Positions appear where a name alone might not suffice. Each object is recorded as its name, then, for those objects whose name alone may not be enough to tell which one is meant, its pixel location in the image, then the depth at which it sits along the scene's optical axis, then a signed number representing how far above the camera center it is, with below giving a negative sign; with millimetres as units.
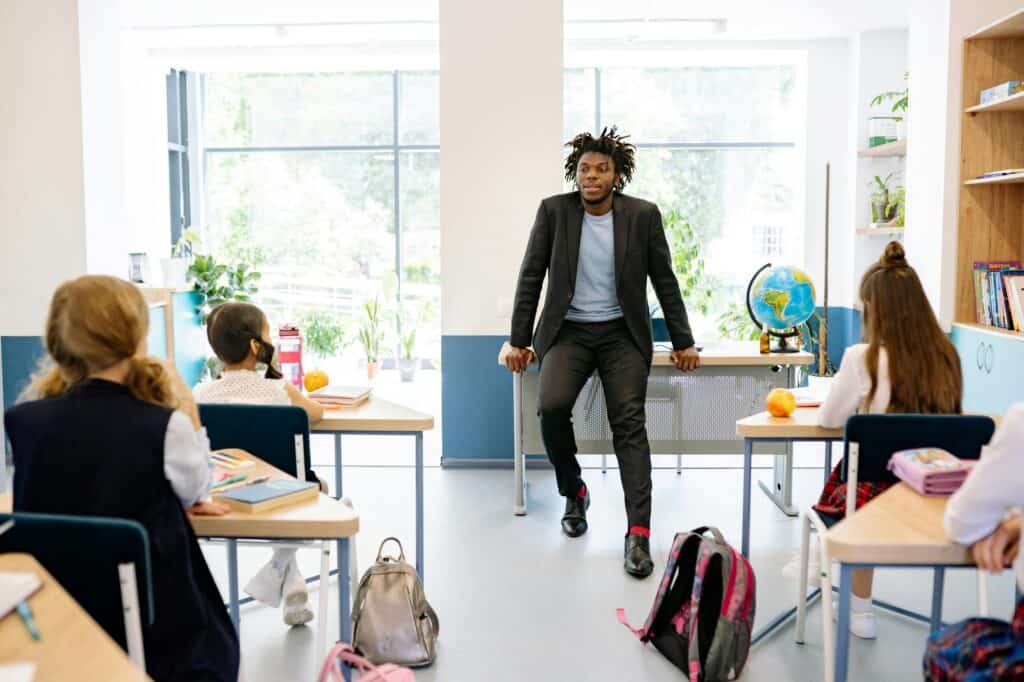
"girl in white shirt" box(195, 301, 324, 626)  2873 -297
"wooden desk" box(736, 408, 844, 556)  2912 -497
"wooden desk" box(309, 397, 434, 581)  3074 -504
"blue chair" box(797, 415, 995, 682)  2453 -452
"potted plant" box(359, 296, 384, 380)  8578 -655
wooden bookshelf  4641 +517
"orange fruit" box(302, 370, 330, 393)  3488 -419
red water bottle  3769 -352
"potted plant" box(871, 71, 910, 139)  6555 +1134
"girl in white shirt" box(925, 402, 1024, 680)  1660 -489
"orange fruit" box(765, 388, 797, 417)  3037 -435
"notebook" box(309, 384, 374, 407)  3283 -449
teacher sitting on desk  3951 -131
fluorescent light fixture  6898 +1739
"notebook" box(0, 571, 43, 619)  1404 -484
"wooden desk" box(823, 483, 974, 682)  1781 -513
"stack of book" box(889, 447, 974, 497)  2113 -455
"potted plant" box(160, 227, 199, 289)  6680 -43
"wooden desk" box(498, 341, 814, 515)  4625 -691
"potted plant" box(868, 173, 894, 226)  7148 +427
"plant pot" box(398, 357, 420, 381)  8648 -929
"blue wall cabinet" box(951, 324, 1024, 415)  4168 -461
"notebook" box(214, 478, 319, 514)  2107 -512
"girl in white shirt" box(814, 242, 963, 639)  2746 -242
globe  4242 -138
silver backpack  2807 -1034
